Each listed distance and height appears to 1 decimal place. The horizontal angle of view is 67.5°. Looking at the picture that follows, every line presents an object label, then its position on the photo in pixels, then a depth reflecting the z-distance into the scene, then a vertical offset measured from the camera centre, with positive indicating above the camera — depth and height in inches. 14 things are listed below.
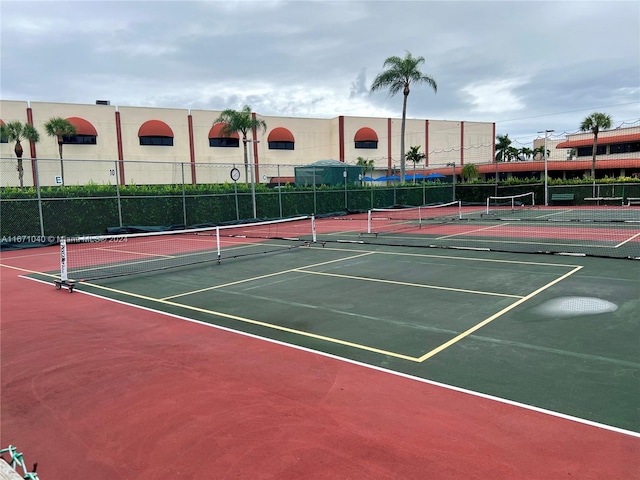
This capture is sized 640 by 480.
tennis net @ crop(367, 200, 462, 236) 936.3 -74.8
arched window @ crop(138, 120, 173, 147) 1822.1 +230.9
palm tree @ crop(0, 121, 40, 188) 1517.0 +207.7
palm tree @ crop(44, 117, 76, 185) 1561.3 +224.5
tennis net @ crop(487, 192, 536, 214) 1539.1 -61.0
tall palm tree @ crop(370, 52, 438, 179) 1704.0 +393.0
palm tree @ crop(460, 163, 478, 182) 2168.6 +63.2
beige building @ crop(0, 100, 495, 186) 1651.1 +210.4
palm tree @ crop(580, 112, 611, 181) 1841.8 +227.0
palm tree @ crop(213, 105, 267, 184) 1588.3 +238.1
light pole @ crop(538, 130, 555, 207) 1501.6 -28.6
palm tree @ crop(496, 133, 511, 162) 3378.4 +259.8
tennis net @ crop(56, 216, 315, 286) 517.3 -80.5
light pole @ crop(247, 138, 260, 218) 1066.3 -18.3
